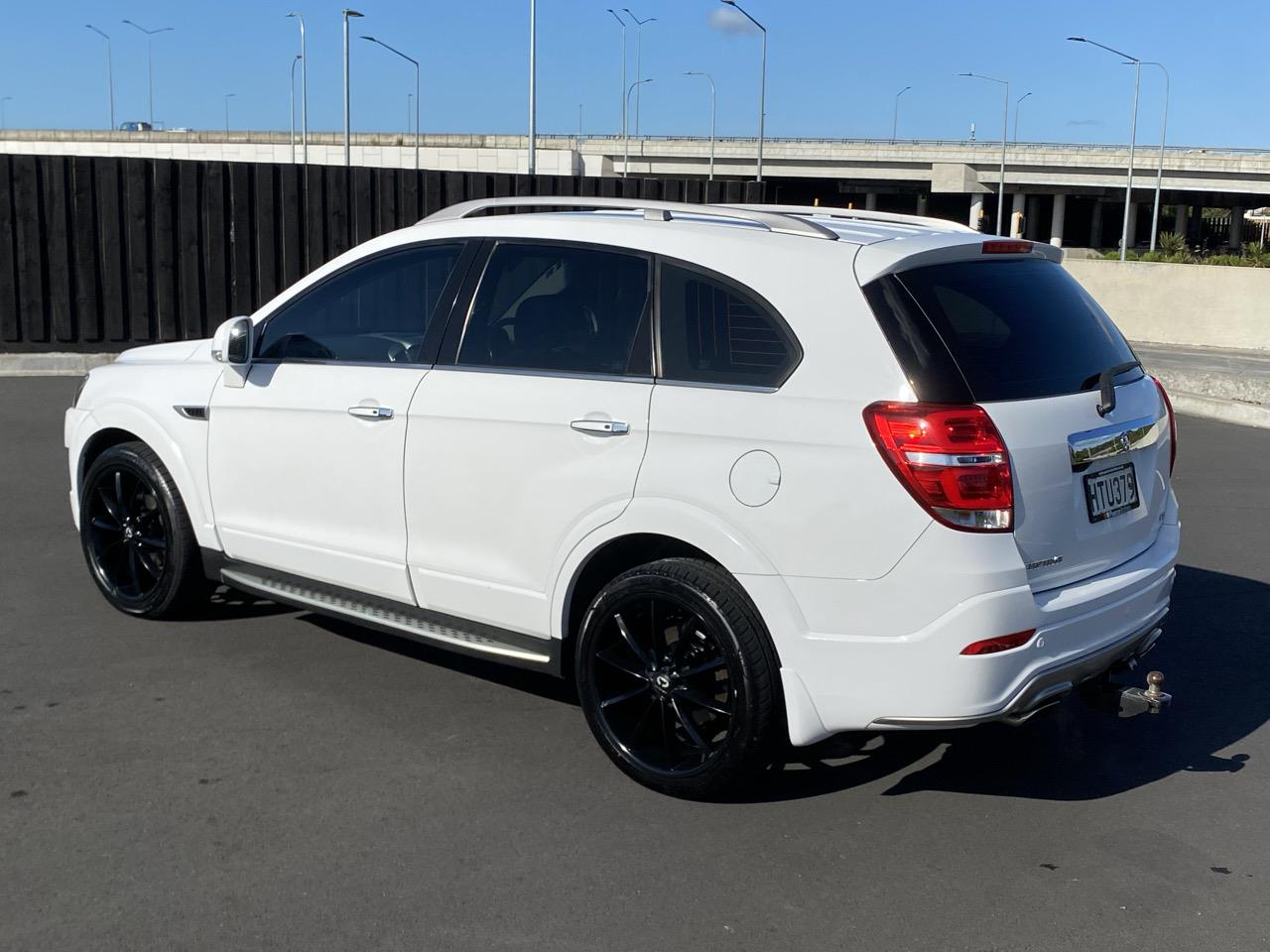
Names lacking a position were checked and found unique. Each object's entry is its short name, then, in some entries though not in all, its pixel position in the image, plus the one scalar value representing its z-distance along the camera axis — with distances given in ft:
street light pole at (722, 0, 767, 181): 181.98
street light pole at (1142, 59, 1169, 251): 202.14
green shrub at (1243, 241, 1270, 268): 104.29
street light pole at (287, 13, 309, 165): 248.32
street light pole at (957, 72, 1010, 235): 245.84
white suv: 12.07
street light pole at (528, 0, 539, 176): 107.34
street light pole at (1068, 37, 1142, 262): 171.75
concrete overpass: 253.65
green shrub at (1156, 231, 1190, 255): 137.70
